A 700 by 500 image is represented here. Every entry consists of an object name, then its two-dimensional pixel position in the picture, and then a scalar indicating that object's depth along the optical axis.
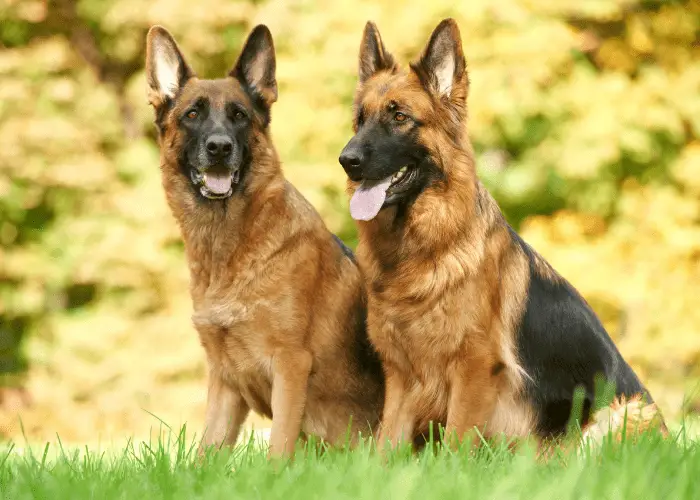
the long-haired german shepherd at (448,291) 8.30
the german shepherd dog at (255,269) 8.87
